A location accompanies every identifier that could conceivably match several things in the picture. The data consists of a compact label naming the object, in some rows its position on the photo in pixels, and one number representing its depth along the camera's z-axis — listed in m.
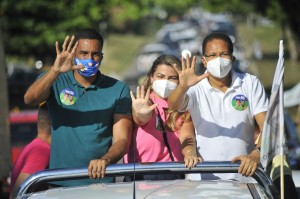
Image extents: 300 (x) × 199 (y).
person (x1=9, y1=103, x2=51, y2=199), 11.78
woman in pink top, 10.64
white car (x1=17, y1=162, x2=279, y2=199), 7.75
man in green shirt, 10.18
